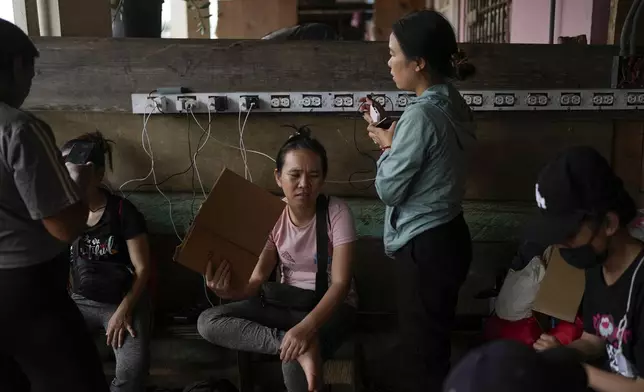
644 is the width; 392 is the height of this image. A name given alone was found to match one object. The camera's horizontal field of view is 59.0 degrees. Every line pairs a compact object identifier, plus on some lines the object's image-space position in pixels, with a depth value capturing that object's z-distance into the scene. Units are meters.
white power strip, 2.12
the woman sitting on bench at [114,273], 1.90
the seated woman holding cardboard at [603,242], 1.07
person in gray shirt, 1.16
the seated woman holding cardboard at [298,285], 1.71
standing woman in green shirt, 1.56
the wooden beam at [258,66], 2.13
